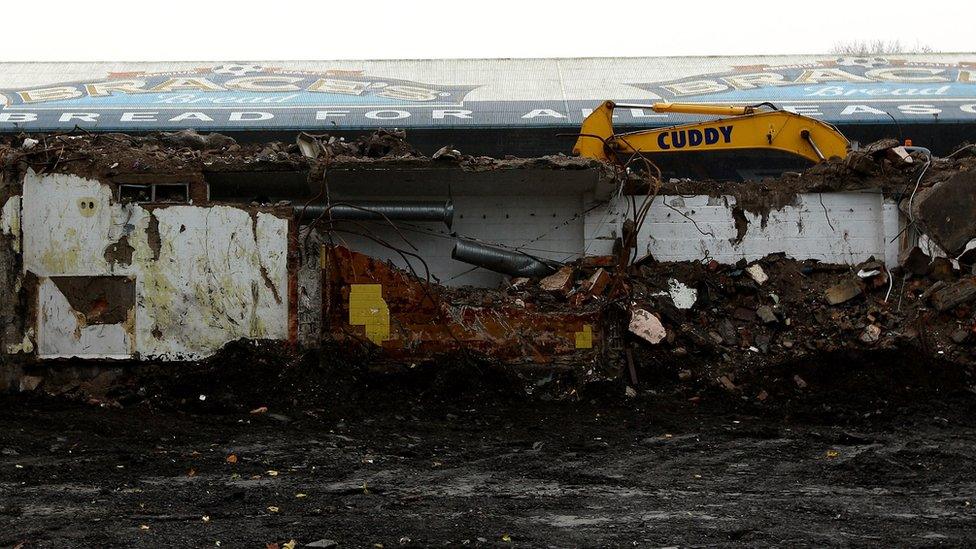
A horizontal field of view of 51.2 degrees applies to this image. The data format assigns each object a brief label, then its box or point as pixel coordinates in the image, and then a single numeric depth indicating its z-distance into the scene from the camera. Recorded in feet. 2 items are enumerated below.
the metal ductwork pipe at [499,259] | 39.40
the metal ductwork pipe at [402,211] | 38.58
